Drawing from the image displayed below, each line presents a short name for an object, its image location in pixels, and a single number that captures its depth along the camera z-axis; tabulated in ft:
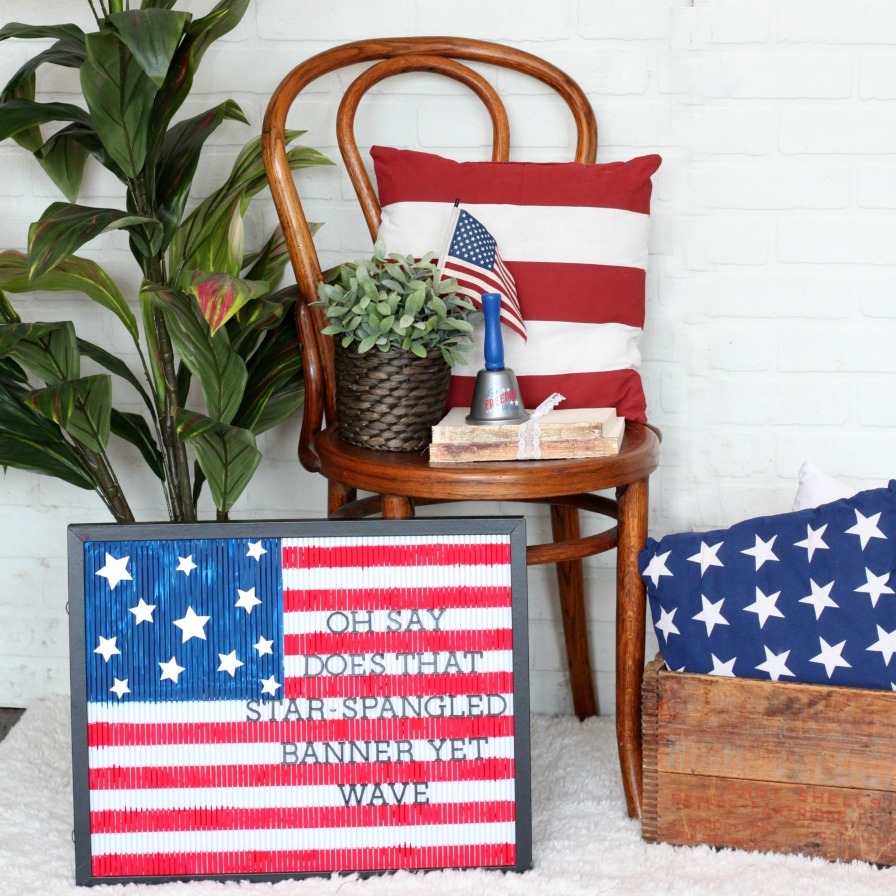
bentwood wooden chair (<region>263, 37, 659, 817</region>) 9.36
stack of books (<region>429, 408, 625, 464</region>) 9.45
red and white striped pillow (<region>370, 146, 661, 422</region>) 10.01
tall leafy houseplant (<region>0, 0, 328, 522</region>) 9.48
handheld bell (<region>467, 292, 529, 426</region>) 9.57
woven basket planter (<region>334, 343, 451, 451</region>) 9.53
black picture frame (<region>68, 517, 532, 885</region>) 9.34
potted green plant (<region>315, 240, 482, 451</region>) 9.46
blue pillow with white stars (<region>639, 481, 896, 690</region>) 9.33
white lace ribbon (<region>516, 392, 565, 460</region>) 9.45
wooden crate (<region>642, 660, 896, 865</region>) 9.37
